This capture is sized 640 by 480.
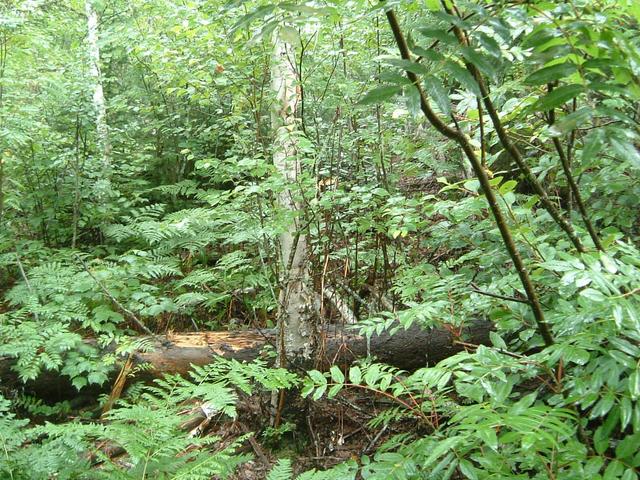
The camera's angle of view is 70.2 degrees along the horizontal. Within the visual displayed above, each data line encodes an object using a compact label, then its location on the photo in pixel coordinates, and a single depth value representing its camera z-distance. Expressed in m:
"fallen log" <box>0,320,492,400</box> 3.43
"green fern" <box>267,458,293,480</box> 1.93
